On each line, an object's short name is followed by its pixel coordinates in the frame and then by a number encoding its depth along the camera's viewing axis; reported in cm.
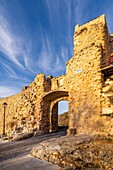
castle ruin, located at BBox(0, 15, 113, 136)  529
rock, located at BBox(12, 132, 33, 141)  750
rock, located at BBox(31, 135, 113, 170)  309
